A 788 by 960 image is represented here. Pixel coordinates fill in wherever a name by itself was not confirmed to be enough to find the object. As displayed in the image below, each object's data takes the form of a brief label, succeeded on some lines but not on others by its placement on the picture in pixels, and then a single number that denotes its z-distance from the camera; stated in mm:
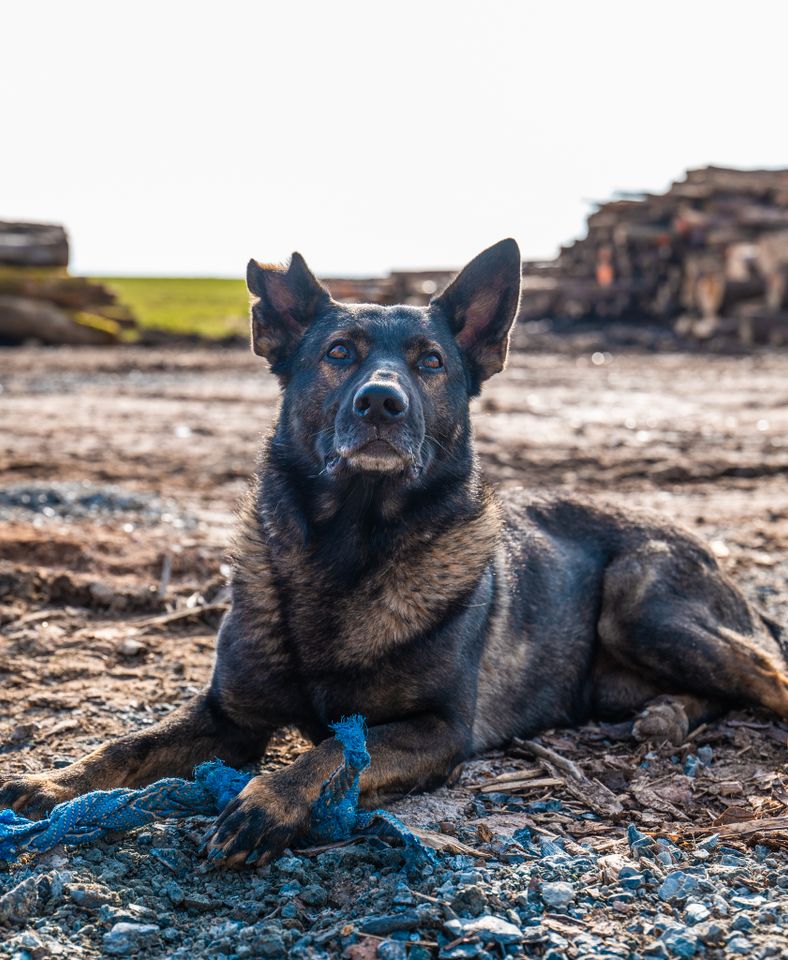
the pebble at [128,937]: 2627
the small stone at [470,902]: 2766
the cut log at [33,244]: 22906
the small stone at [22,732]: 4051
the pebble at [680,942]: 2605
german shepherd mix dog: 3674
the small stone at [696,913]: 2764
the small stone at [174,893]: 2852
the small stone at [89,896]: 2801
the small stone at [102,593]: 5668
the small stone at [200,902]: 2829
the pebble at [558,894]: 2834
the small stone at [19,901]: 2719
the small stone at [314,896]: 2859
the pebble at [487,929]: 2646
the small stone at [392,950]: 2578
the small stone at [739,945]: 2600
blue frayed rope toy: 3072
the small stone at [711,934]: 2646
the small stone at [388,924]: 2678
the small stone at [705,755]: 4070
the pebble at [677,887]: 2889
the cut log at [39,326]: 21125
